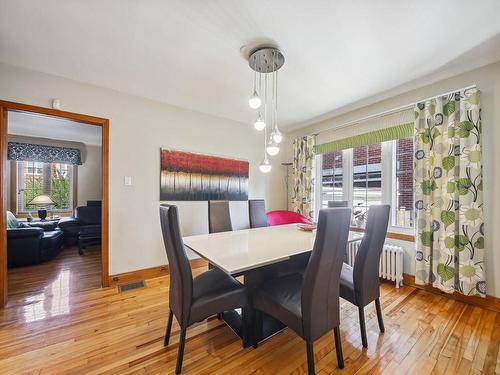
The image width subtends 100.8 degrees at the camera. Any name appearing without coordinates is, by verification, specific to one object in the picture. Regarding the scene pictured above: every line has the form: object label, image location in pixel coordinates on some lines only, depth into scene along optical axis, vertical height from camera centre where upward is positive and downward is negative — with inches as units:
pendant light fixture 70.5 +46.1
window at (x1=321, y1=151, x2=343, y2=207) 134.0 +6.7
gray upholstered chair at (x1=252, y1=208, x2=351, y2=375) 45.3 -25.0
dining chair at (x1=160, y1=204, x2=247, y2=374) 50.7 -28.5
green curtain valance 101.9 +27.5
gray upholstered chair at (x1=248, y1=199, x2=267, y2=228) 110.2 -14.3
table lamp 168.4 -12.1
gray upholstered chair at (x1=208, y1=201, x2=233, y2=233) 97.7 -14.1
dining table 52.0 -18.6
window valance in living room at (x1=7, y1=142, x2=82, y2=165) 169.0 +30.2
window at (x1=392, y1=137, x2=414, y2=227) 103.1 +2.6
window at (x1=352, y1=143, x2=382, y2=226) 114.2 +5.0
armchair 165.9 -28.2
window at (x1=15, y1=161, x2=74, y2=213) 189.5 +4.6
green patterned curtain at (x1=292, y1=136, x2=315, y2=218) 144.8 +8.2
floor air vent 95.7 -47.1
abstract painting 117.3 +6.4
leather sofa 117.7 -34.8
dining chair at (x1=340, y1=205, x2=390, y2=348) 59.6 -22.0
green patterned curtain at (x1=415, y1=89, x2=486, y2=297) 79.7 -2.7
